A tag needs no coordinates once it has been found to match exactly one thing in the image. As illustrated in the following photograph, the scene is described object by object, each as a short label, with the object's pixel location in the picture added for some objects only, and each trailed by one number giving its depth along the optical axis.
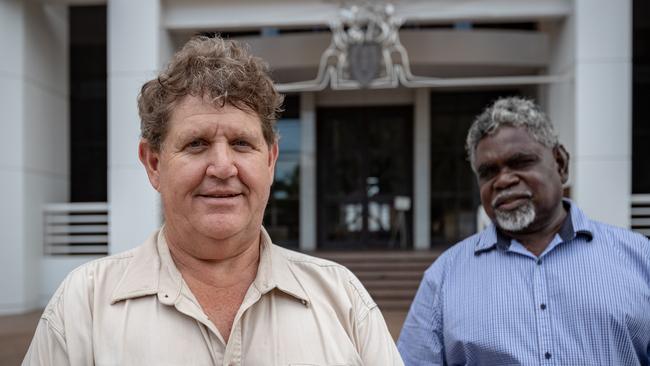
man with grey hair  2.05
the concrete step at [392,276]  10.44
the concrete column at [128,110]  9.49
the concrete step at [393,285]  10.05
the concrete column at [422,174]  13.79
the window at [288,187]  14.17
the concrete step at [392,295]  9.68
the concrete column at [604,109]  9.09
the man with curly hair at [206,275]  1.43
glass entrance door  14.08
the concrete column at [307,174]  13.98
